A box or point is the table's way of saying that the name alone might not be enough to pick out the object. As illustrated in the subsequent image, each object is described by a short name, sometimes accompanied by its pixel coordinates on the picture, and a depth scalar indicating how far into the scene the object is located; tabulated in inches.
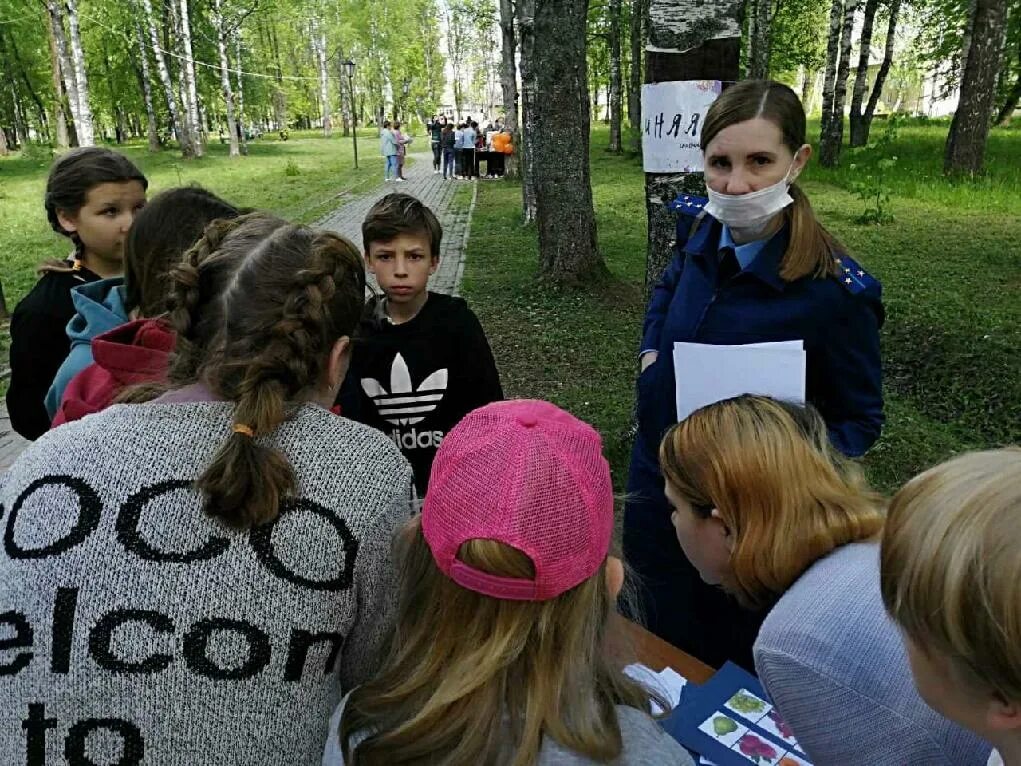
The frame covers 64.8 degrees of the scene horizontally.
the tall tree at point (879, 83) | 853.8
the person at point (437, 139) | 993.5
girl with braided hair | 45.6
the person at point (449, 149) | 916.6
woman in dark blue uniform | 83.1
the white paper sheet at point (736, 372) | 81.9
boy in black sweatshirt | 103.2
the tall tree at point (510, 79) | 724.7
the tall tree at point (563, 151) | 308.3
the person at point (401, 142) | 850.1
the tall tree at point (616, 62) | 880.9
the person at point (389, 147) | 842.2
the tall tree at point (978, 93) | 469.1
